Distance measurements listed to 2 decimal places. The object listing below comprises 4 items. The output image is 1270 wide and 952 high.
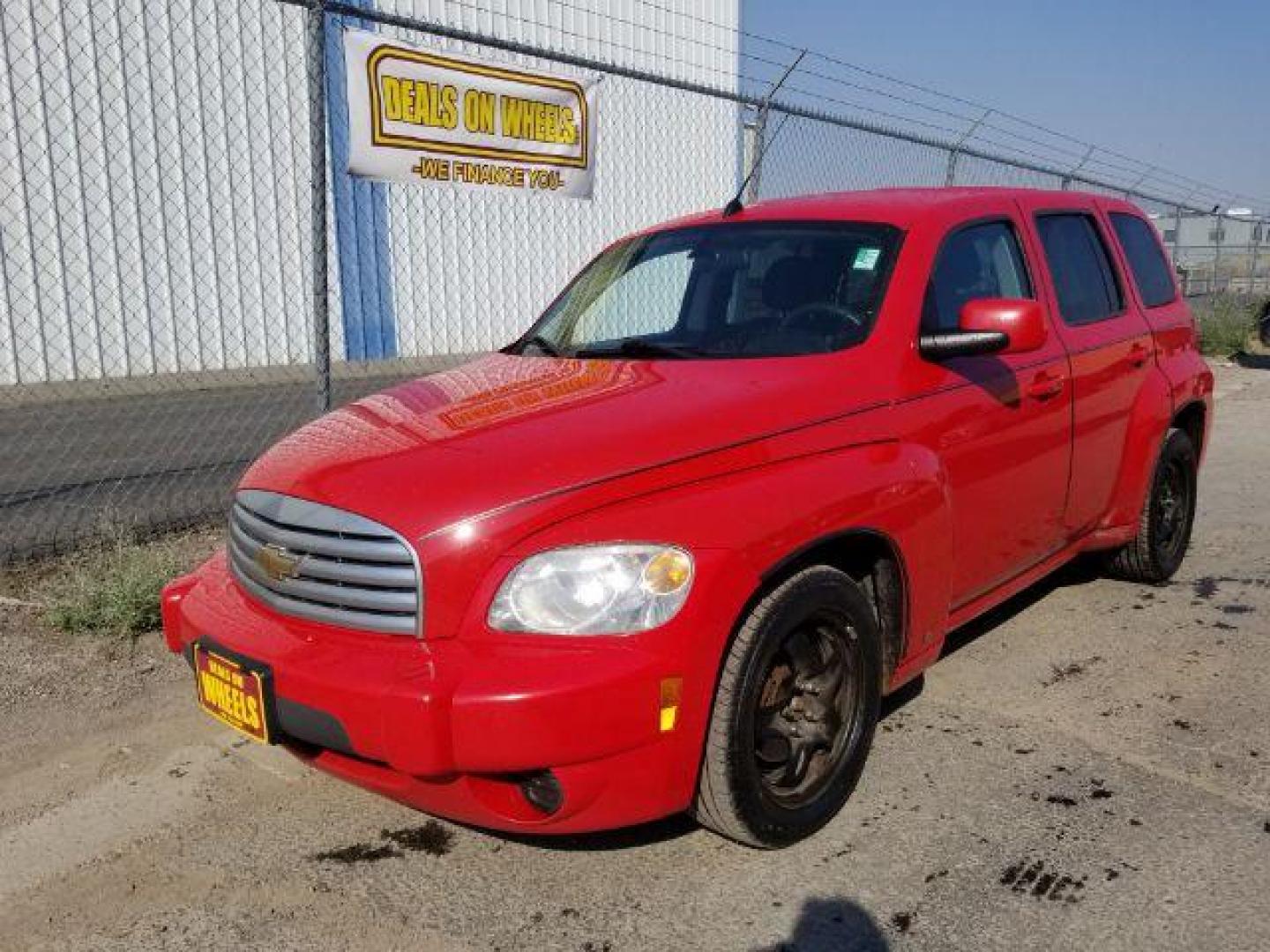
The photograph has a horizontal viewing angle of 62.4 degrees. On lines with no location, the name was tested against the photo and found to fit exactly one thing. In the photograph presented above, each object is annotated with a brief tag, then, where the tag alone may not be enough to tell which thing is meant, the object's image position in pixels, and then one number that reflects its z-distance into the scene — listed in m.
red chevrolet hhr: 2.31
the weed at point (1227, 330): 15.70
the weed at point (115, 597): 4.23
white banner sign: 5.82
